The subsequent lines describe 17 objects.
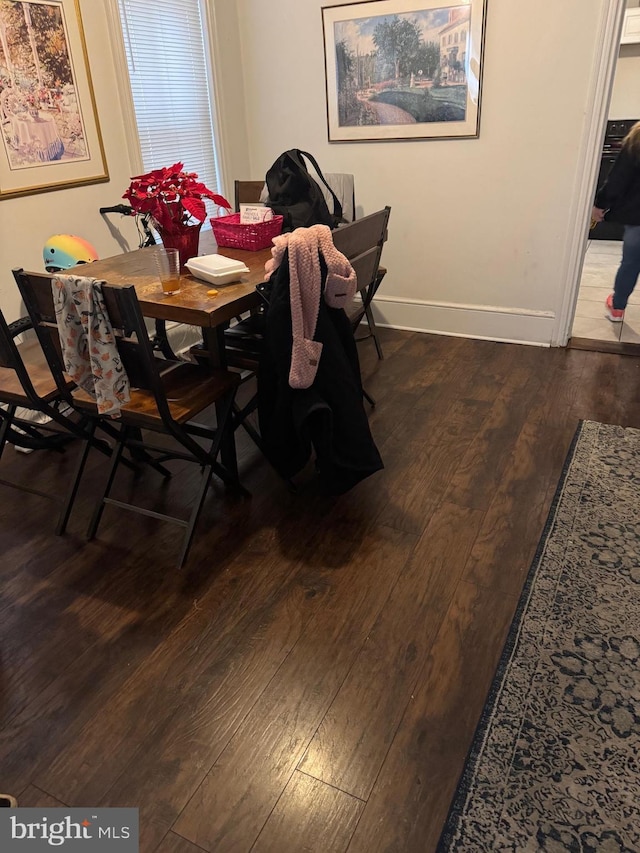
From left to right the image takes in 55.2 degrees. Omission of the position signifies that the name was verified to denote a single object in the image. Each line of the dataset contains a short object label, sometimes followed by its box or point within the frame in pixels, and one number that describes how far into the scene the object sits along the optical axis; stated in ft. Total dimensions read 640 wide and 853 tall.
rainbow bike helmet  9.01
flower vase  7.40
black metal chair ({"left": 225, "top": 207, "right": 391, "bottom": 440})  7.47
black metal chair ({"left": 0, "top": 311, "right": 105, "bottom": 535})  6.53
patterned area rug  4.18
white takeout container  6.66
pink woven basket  8.06
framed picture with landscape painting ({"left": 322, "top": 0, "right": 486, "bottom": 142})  10.65
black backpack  8.56
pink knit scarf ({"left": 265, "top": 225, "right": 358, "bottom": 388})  6.06
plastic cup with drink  6.95
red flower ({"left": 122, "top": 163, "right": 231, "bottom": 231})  6.90
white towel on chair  5.65
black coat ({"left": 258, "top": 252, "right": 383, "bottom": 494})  6.38
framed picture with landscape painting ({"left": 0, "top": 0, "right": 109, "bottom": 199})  8.46
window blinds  10.55
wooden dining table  6.11
